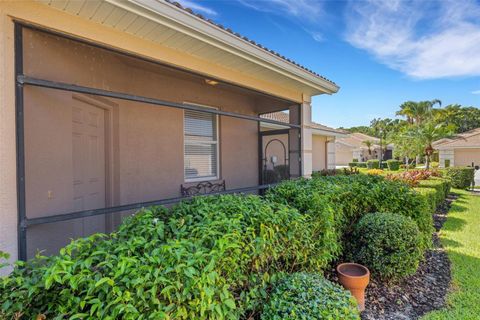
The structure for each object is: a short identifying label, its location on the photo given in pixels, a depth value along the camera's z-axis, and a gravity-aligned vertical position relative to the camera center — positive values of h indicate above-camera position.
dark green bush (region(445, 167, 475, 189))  13.53 -1.16
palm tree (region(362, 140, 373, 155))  36.59 +1.77
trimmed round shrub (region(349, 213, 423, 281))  3.51 -1.31
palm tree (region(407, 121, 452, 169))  18.95 +1.57
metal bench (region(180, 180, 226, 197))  5.45 -0.68
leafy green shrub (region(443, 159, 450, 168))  22.35 -0.68
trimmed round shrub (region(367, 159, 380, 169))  29.69 -1.08
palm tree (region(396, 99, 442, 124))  34.72 +6.49
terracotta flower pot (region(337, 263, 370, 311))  3.08 -1.57
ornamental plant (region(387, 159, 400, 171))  27.59 -1.04
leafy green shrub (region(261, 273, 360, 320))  2.01 -1.22
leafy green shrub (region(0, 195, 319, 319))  1.36 -0.70
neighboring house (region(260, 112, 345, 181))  7.27 +0.49
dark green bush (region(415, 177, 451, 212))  7.29 -1.14
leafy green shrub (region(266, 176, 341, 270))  2.96 -0.70
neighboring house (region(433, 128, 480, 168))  21.68 +0.35
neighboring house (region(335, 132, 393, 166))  36.38 +1.07
